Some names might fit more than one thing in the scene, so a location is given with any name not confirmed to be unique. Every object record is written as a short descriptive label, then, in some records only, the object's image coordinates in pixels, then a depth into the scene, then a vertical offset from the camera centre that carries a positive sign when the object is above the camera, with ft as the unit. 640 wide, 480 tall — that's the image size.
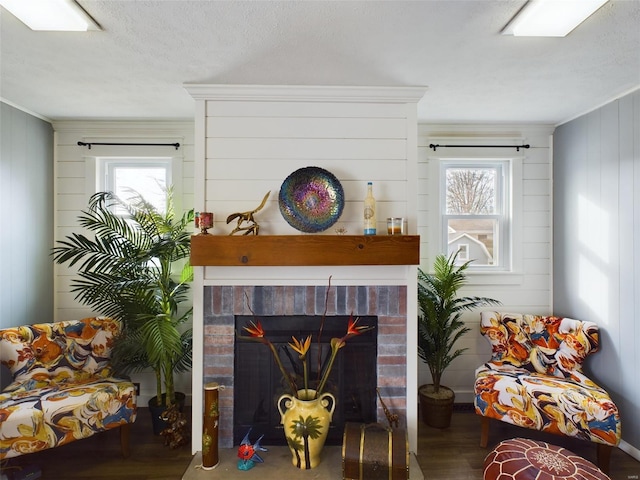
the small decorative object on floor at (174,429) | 8.13 -4.18
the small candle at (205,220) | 7.36 +0.48
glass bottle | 7.52 +0.67
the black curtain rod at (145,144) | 10.12 +2.77
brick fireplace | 7.76 -1.49
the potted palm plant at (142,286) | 8.00 -0.98
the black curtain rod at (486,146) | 10.34 +2.84
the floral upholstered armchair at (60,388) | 6.86 -3.12
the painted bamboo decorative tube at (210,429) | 7.01 -3.61
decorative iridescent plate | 7.69 +0.98
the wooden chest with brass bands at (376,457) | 6.45 -3.82
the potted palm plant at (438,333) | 9.12 -2.27
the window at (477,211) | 10.68 +1.01
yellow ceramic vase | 6.91 -3.51
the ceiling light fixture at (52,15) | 4.99 +3.29
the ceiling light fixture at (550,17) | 4.98 +3.31
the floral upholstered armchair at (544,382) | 7.25 -3.06
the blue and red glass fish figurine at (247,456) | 7.00 -4.13
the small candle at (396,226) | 7.59 +0.39
